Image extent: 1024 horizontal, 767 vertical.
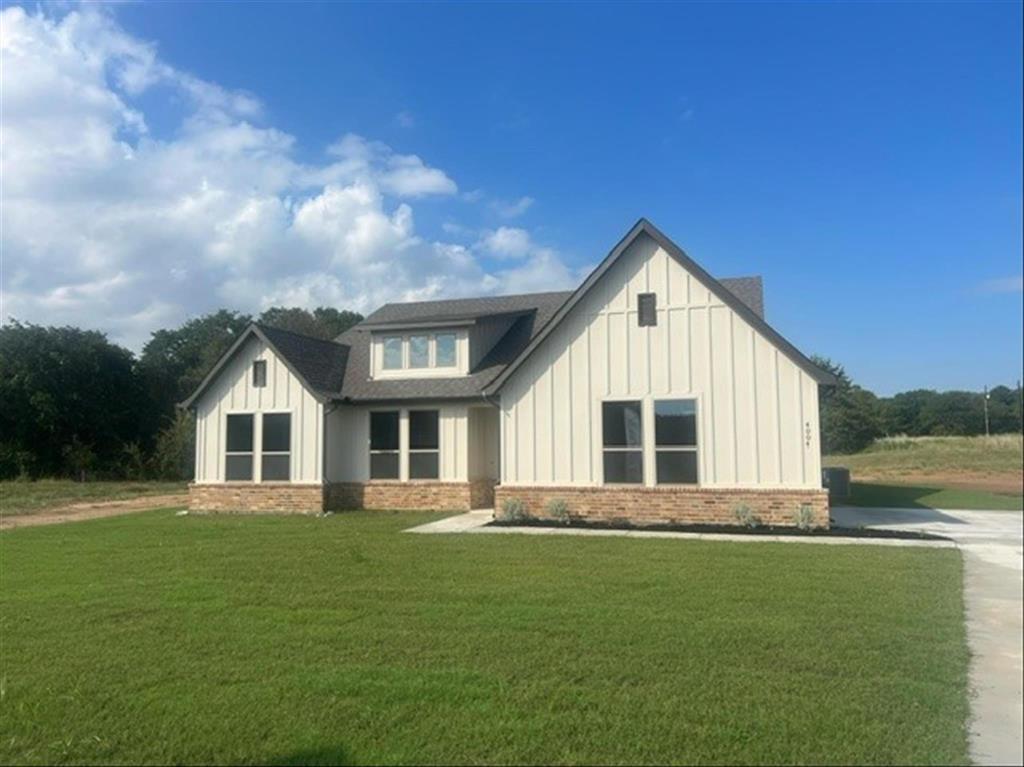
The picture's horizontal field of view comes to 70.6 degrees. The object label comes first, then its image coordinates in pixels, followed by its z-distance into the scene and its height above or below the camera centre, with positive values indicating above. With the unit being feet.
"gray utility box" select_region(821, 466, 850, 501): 63.82 -4.00
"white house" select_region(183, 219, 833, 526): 45.75 +1.97
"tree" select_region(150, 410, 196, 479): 99.91 -1.02
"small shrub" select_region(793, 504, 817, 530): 43.04 -4.88
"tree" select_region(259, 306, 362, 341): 187.62 +32.83
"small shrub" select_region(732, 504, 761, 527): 44.65 -4.95
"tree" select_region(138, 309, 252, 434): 109.81 +20.35
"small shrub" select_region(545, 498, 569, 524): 48.57 -4.84
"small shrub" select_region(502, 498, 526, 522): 49.21 -4.94
